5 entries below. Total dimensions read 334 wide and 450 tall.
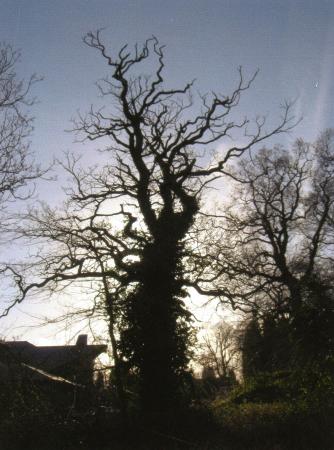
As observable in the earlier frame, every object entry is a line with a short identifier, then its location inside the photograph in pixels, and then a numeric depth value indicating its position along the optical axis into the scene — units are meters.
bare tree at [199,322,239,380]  52.16
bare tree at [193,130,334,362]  24.77
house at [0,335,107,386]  11.46
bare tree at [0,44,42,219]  11.15
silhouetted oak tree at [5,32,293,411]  15.58
